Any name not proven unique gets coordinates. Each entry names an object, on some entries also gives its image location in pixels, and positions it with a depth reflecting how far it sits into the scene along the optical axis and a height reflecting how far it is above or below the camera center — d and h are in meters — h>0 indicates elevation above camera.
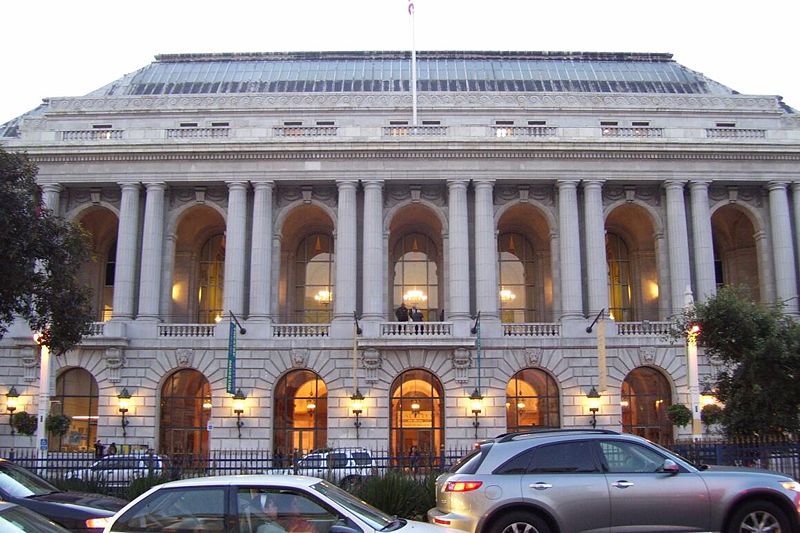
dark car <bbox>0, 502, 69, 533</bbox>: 7.68 -0.92
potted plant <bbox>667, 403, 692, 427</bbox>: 36.72 +0.33
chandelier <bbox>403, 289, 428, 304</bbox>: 47.78 +7.36
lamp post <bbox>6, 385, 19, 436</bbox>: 40.31 +1.24
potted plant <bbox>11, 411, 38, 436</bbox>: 39.12 +0.11
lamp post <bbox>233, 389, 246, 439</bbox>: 40.44 +0.99
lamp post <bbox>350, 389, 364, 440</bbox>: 40.22 +0.96
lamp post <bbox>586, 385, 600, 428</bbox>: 40.31 +1.11
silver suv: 12.45 -1.05
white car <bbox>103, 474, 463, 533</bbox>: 9.99 -1.05
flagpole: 45.70 +18.53
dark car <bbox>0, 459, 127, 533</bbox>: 13.79 -1.33
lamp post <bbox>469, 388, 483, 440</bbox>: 40.34 +0.98
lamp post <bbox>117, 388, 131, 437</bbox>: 40.75 +1.13
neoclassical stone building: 41.34 +9.12
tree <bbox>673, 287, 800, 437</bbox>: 23.16 +1.73
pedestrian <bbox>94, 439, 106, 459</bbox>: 37.12 -1.07
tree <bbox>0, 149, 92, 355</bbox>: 24.12 +4.99
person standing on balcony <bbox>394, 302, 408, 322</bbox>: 43.55 +5.77
